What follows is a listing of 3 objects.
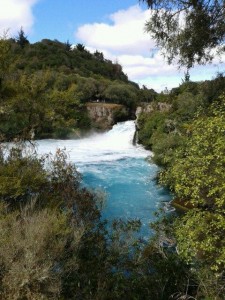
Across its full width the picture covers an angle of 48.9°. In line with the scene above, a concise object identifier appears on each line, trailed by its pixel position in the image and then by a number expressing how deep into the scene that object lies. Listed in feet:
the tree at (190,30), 21.20
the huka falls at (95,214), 16.04
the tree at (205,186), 15.47
